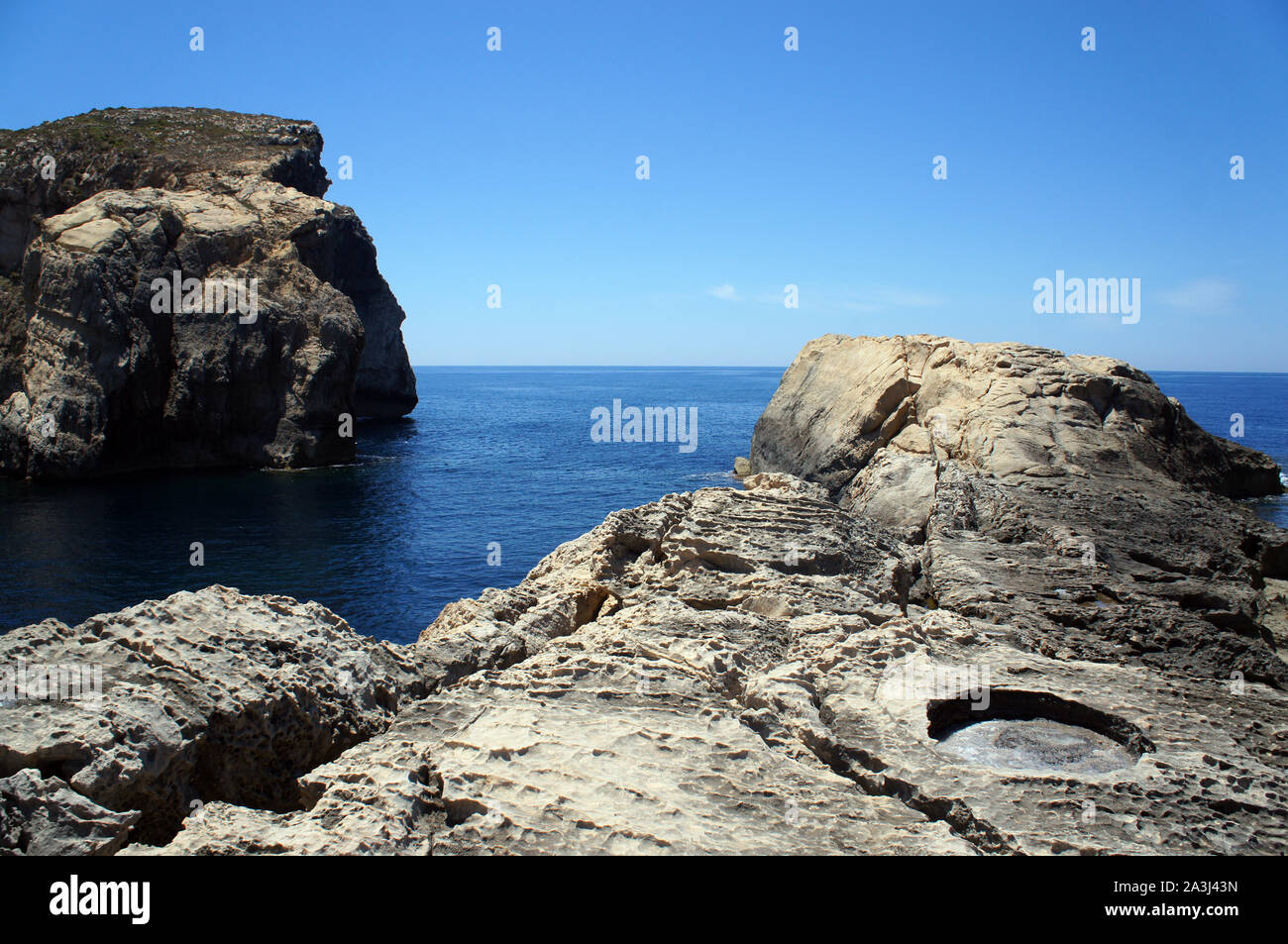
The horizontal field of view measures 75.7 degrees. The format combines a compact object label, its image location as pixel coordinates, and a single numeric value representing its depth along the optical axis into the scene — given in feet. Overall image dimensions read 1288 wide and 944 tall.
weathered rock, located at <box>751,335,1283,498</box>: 85.92
